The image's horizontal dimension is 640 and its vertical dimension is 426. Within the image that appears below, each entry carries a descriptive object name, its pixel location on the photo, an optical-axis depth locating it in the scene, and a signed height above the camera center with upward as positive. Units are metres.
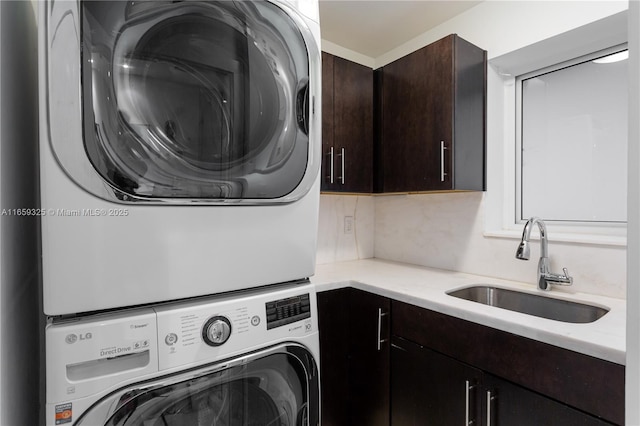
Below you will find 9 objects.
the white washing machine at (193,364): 0.71 -0.39
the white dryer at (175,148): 0.70 +0.16
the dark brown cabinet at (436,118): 1.54 +0.46
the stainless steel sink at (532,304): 1.28 -0.42
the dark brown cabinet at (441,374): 0.90 -0.58
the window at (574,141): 1.43 +0.32
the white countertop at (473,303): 0.90 -0.36
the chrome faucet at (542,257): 1.38 -0.21
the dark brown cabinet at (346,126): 1.71 +0.46
